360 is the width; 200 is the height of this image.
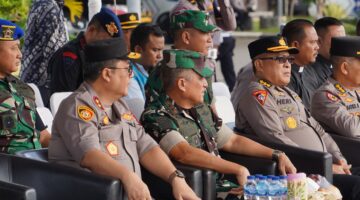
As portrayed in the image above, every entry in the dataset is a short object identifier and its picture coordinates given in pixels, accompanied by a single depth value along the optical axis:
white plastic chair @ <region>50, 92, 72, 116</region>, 12.74
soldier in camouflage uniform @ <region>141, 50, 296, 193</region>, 10.96
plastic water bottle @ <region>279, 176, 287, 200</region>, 10.23
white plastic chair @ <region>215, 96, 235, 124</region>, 13.89
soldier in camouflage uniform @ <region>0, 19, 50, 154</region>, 11.27
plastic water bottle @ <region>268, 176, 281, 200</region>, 10.16
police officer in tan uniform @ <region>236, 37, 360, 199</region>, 12.55
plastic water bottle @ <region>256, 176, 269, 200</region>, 10.14
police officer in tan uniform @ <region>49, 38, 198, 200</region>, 9.91
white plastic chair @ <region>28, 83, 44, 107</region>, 13.33
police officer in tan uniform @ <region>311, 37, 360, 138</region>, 13.56
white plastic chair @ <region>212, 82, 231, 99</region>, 15.11
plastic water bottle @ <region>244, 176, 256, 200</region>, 10.19
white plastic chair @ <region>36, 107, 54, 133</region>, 12.68
